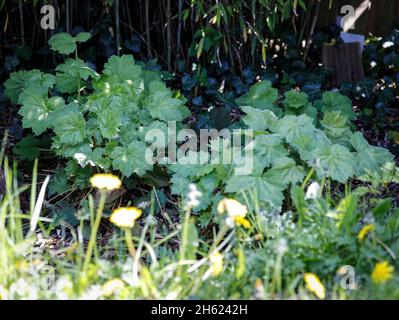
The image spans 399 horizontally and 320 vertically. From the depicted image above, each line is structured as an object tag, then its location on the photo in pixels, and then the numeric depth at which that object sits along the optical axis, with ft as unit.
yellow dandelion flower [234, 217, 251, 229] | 7.99
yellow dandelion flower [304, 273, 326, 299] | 7.10
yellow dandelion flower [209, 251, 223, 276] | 7.63
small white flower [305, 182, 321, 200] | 8.72
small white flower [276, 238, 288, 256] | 7.09
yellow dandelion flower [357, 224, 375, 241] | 7.54
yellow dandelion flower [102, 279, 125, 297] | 7.04
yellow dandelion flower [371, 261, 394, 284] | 6.80
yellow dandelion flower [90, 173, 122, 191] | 7.75
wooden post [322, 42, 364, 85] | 14.37
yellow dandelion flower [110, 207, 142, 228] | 7.61
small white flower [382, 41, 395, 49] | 14.43
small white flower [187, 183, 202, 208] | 7.68
